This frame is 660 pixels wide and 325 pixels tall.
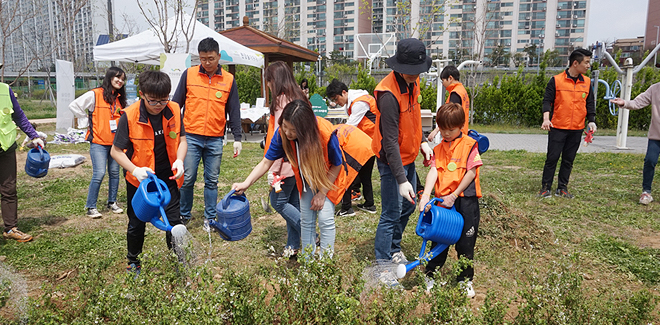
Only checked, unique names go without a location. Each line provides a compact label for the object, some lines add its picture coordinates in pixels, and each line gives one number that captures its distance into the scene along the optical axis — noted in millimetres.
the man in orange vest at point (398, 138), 2844
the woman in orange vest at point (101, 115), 4809
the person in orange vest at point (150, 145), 2807
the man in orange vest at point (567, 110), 5316
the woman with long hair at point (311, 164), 2588
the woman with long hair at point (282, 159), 3332
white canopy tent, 9383
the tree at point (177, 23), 10445
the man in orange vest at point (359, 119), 4688
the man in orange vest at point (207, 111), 4121
